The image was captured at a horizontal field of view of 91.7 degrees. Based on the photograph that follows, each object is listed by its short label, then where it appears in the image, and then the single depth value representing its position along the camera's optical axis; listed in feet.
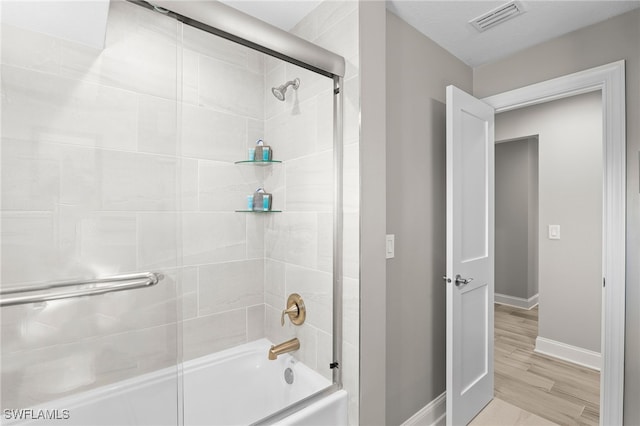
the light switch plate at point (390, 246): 5.45
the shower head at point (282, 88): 5.16
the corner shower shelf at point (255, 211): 5.87
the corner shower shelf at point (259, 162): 5.76
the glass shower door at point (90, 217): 2.65
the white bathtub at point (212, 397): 2.87
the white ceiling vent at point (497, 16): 5.44
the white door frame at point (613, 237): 5.55
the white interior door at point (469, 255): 5.89
